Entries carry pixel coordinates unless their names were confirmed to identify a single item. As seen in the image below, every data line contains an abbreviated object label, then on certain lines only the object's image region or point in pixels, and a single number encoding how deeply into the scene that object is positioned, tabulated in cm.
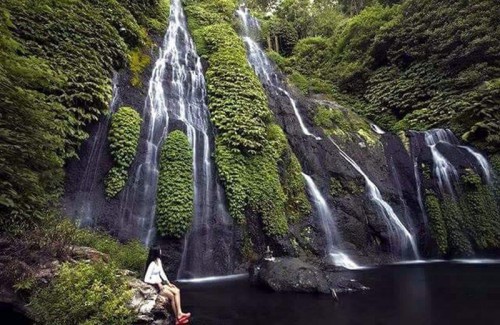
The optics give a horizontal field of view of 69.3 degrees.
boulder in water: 933
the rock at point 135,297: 570
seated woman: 646
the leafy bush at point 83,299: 515
